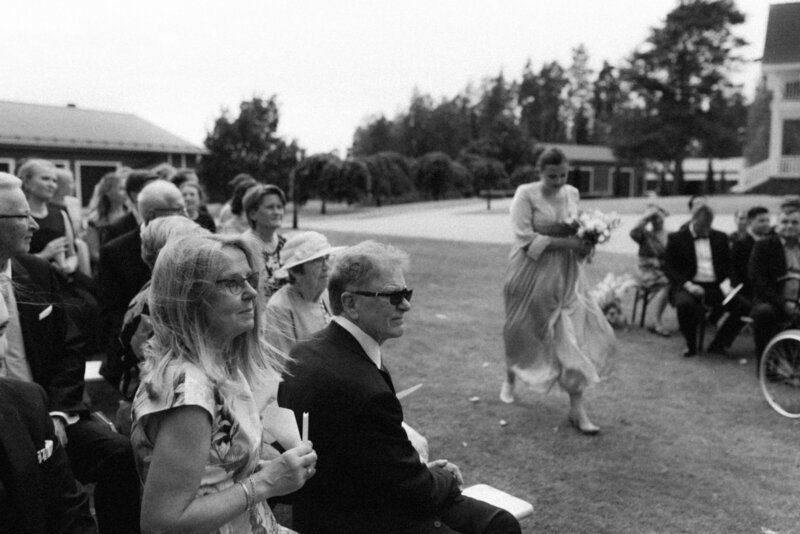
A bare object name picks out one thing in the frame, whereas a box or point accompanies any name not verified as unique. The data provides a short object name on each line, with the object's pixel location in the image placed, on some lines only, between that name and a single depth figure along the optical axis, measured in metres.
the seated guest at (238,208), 6.98
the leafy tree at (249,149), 36.22
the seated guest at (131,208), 5.90
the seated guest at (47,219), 5.80
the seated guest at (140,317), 3.72
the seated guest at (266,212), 5.44
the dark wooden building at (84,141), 24.45
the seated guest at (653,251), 9.34
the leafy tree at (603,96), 95.69
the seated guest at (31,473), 2.19
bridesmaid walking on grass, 5.72
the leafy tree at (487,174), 56.25
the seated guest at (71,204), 6.82
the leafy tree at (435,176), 54.09
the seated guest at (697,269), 8.09
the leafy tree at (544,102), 99.75
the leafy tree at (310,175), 39.75
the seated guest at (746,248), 7.97
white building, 29.64
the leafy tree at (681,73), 53.69
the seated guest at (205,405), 1.83
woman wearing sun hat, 4.04
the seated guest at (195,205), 6.50
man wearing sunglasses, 2.53
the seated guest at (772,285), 7.04
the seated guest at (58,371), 3.31
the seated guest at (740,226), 9.19
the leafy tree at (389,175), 48.91
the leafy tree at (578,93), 100.94
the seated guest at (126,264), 4.61
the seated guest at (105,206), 7.39
